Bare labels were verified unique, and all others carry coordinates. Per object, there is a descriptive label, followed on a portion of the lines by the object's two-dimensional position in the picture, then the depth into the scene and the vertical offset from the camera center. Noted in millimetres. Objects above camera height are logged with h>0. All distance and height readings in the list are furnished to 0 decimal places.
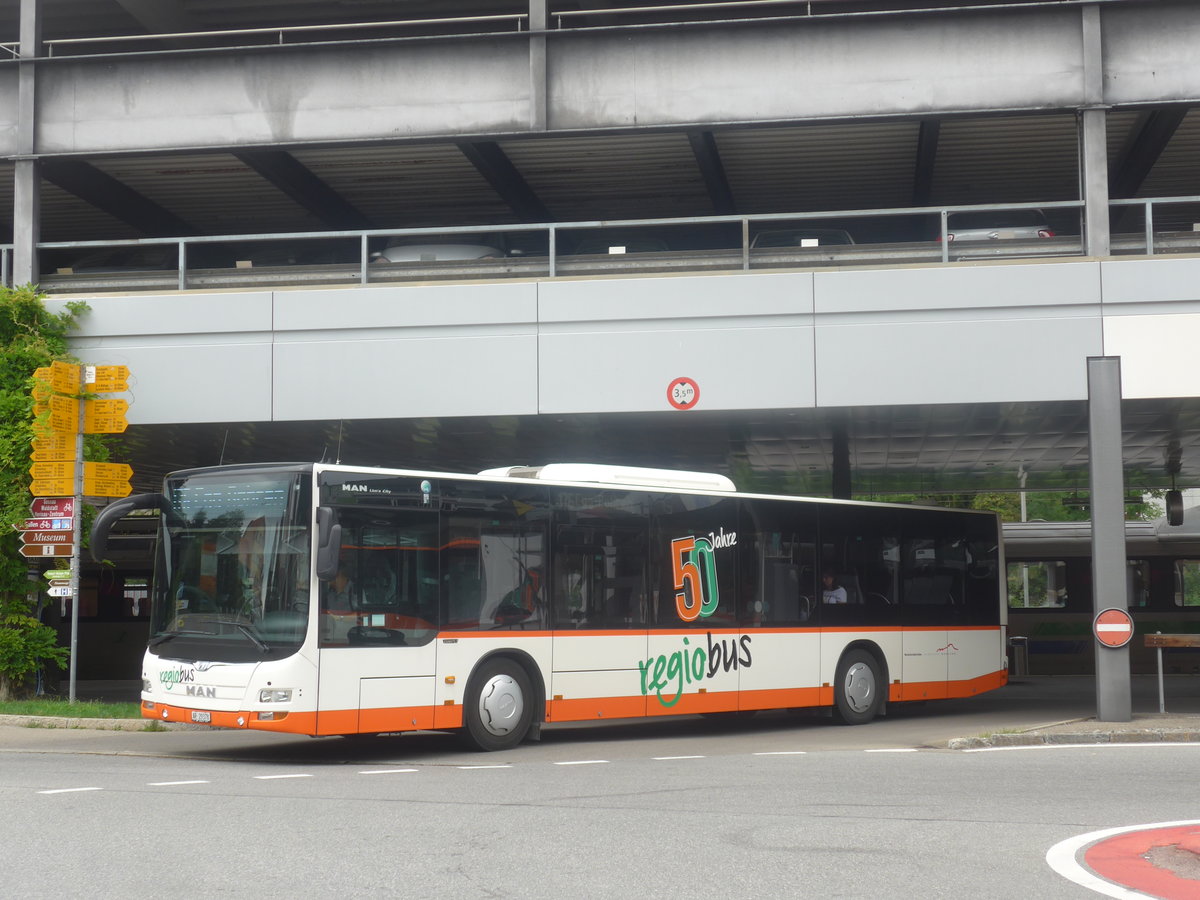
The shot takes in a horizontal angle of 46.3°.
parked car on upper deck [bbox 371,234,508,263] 18969 +4370
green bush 18219 -974
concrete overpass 16797 +3596
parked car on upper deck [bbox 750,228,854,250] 19672 +4781
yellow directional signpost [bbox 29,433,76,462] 17578 +1568
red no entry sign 15914 -630
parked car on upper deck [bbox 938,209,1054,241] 18203 +4747
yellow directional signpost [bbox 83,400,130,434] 17281 +1940
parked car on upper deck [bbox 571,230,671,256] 20219 +5094
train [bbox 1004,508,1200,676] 28078 -379
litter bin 27281 -1655
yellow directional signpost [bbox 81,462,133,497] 17297 +1190
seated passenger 17406 -212
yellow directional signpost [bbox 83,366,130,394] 17188 +2405
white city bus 12438 -275
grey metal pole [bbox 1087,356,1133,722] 16203 +1021
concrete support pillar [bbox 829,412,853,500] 20547 +1798
